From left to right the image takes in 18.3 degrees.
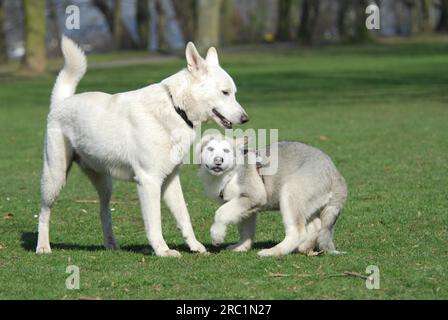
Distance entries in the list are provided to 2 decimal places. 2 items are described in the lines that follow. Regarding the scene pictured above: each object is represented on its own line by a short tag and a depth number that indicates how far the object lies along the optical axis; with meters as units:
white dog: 11.95
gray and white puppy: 11.87
